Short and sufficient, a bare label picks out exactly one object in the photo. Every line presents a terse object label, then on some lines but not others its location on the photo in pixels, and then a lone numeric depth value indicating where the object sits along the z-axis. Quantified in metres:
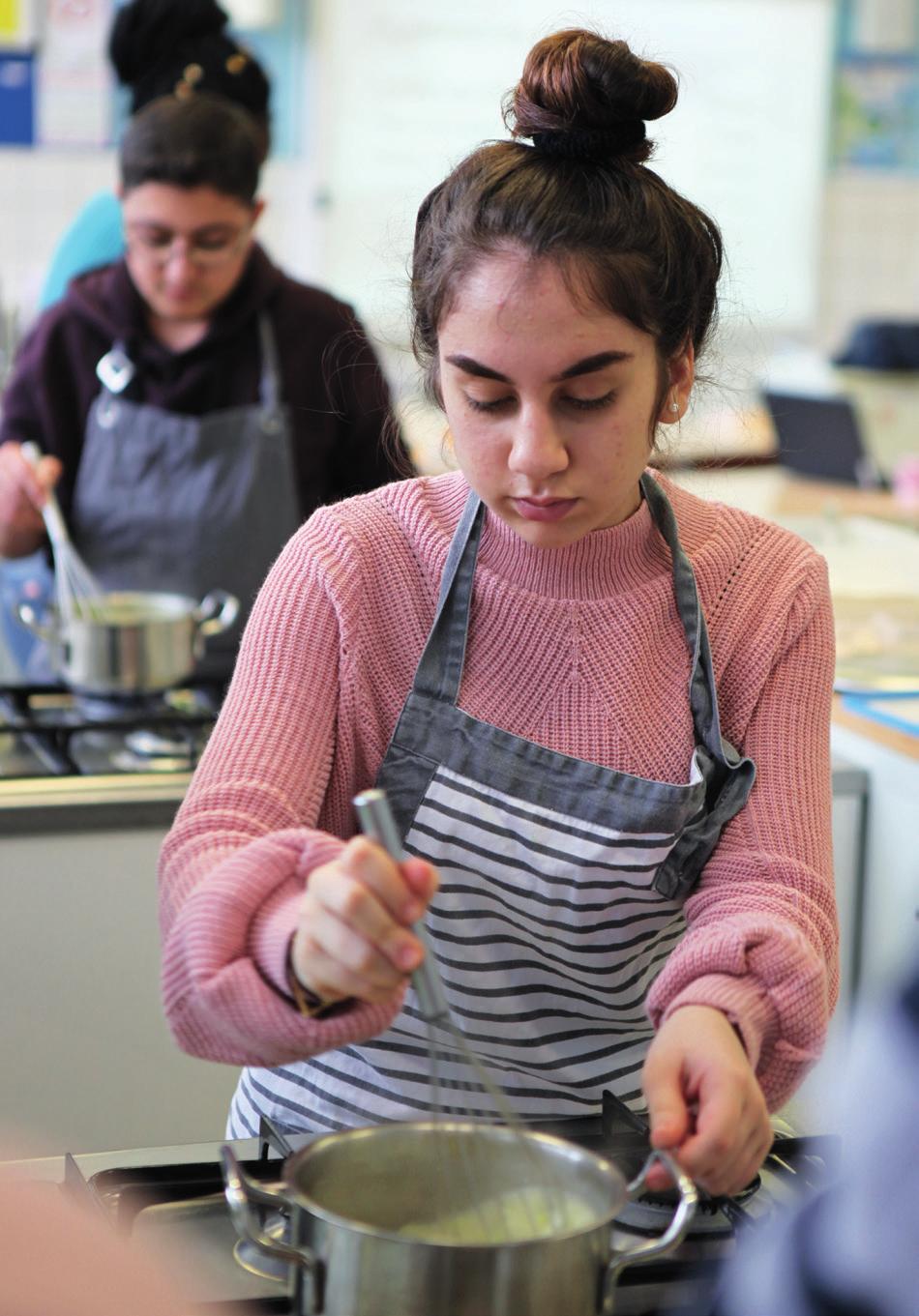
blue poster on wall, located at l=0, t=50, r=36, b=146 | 5.94
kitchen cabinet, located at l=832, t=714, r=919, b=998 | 2.66
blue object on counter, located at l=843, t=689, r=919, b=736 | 2.69
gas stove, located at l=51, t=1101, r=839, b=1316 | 1.64
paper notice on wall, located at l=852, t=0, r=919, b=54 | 7.10
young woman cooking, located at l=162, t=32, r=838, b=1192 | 1.82
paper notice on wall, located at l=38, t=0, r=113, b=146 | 5.92
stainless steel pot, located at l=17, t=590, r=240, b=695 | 2.67
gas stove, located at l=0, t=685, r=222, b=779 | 2.62
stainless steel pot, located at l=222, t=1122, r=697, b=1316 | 1.48
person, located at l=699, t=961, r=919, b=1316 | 1.14
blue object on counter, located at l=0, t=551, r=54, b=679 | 3.26
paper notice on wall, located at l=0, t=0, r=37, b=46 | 5.85
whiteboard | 6.39
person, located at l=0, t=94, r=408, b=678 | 3.03
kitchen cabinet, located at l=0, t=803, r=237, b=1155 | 2.53
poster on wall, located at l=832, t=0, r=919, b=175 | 7.11
